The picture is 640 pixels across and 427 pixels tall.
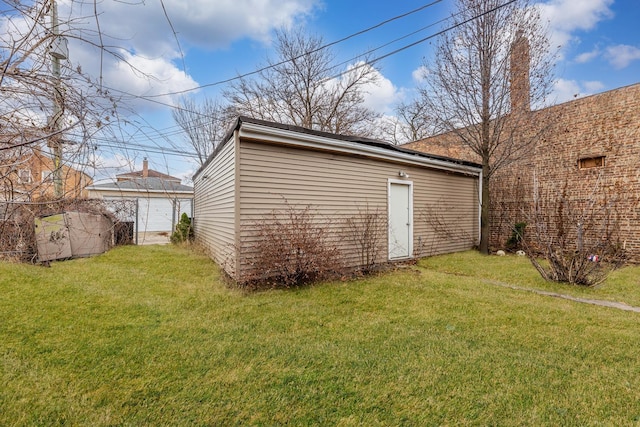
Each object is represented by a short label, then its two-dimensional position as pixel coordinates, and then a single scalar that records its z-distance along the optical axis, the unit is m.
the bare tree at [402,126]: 18.12
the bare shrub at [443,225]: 8.25
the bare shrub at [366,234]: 6.40
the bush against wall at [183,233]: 10.87
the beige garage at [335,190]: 5.12
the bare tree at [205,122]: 17.22
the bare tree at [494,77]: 8.12
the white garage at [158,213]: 14.89
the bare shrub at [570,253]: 5.04
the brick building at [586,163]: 7.35
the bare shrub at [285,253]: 4.94
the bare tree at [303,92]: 16.17
